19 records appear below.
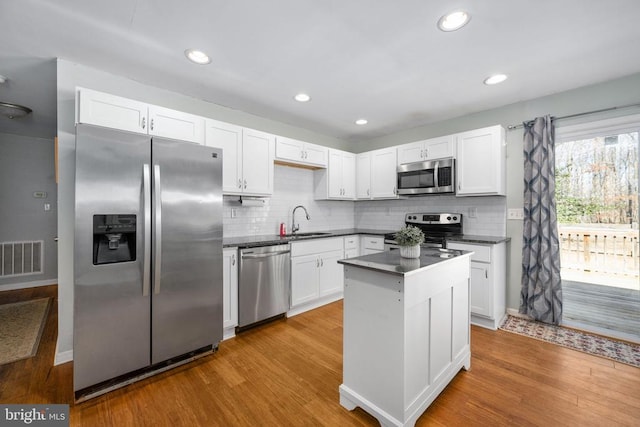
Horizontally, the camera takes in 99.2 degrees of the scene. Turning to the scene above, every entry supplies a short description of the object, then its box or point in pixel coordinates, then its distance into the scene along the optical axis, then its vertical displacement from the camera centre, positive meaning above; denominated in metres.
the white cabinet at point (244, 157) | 2.91 +0.66
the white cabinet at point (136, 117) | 2.17 +0.86
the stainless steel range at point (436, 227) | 3.48 -0.19
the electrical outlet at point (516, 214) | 3.22 -0.01
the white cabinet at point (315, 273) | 3.32 -0.78
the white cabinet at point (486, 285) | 2.94 -0.78
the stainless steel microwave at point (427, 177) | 3.46 +0.50
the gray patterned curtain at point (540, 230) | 2.96 -0.19
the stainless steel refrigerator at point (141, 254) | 1.85 -0.31
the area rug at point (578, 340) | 2.38 -1.24
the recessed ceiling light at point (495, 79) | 2.61 +1.32
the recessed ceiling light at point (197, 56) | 2.20 +1.31
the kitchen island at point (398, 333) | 1.52 -0.73
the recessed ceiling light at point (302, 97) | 3.06 +1.33
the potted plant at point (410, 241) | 1.86 -0.19
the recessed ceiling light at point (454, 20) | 1.78 +1.30
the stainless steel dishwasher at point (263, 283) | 2.83 -0.76
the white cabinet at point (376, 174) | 4.14 +0.63
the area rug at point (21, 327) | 2.45 -1.23
